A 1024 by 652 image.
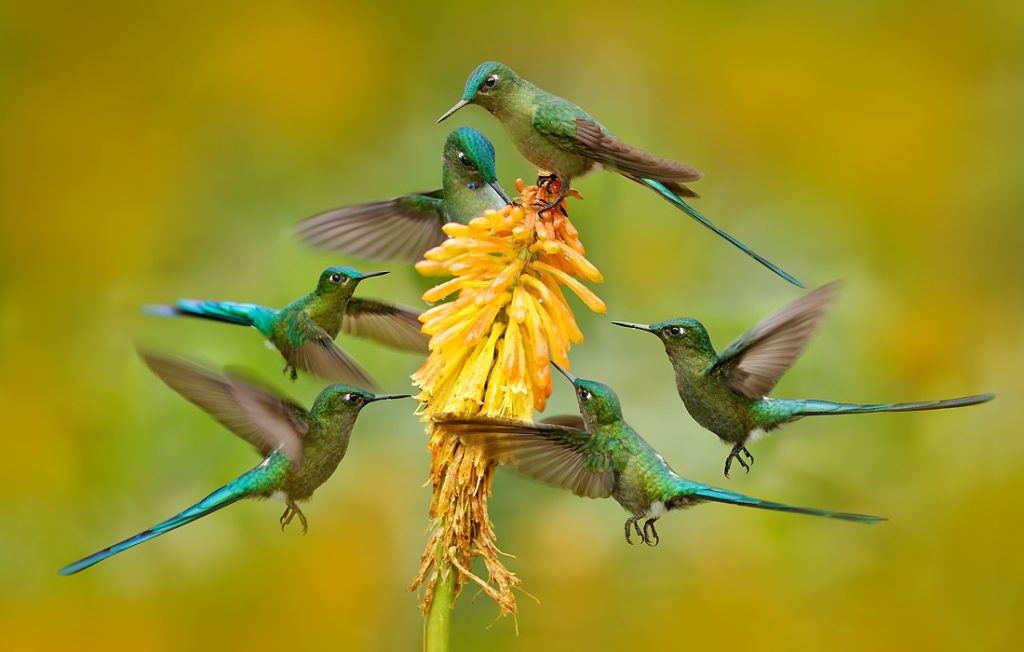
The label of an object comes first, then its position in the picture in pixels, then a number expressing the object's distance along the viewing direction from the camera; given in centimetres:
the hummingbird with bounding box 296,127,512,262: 564
